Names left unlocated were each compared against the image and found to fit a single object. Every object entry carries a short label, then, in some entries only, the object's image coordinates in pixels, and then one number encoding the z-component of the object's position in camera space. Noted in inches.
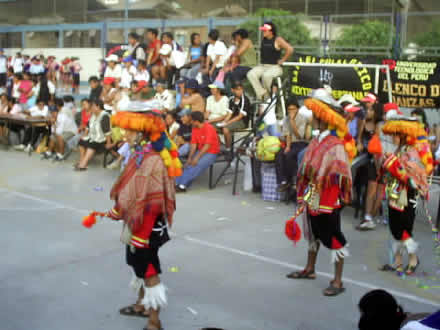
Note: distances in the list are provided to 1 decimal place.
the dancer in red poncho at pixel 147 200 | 180.4
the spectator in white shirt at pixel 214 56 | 546.8
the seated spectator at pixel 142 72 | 581.3
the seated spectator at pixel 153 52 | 608.3
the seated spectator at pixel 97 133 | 464.1
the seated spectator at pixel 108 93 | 524.6
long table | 533.0
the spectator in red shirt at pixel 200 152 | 394.0
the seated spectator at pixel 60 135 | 503.8
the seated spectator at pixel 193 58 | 584.4
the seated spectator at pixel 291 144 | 359.3
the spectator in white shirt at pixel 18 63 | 985.5
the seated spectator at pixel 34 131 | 545.3
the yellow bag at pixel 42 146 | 531.5
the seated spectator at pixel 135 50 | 646.5
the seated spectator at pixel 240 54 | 515.2
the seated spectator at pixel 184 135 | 415.8
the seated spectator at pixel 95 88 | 561.0
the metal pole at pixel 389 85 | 373.7
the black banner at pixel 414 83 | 393.1
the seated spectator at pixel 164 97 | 503.8
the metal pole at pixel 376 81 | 386.3
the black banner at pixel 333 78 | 395.2
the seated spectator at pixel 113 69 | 603.2
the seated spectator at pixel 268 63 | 467.5
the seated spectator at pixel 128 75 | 596.7
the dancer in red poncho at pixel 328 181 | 215.5
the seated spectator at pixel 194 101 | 465.4
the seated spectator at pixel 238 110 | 438.9
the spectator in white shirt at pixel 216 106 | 448.5
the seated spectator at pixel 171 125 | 426.9
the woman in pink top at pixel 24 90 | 679.7
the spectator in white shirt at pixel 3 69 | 924.0
